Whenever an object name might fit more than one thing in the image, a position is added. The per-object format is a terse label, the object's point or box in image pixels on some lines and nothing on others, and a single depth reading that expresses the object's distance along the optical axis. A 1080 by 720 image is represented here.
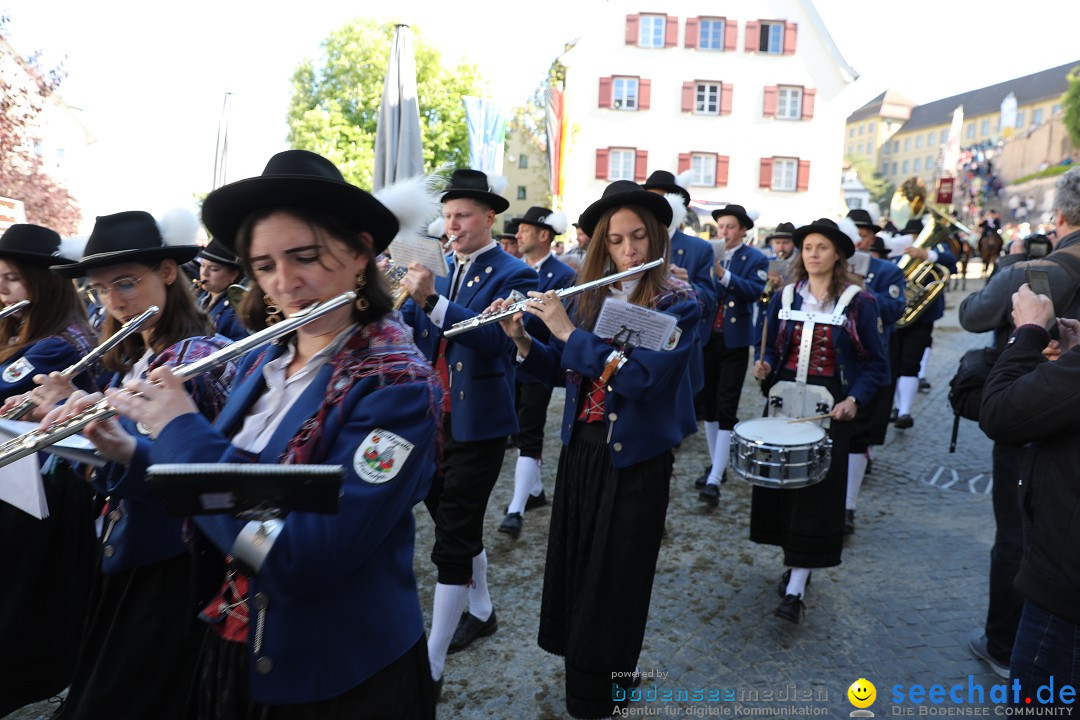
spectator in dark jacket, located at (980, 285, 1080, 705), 2.37
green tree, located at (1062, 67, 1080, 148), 47.78
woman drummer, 4.49
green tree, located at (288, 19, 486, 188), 31.08
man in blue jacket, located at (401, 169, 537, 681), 3.85
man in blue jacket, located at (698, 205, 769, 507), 7.08
